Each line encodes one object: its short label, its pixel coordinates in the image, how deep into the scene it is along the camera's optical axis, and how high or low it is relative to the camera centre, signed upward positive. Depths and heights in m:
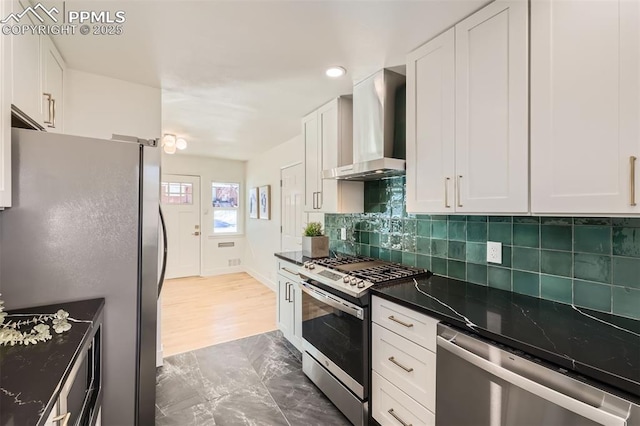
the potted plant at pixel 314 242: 2.76 -0.31
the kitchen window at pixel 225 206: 5.81 +0.12
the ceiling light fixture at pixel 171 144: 3.07 +0.78
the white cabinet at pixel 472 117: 1.30 +0.52
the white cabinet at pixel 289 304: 2.60 -0.92
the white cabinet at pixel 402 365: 1.37 -0.83
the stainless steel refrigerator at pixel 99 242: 1.26 -0.15
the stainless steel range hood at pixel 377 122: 2.09 +0.70
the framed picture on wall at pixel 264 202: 4.96 +0.17
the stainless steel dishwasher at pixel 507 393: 0.84 -0.63
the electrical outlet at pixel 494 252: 1.65 -0.24
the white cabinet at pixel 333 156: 2.56 +0.54
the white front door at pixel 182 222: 5.33 -0.21
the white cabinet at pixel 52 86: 1.62 +0.80
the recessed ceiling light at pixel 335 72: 2.06 +1.06
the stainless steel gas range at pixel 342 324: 1.73 -0.79
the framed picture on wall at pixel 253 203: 5.47 +0.17
